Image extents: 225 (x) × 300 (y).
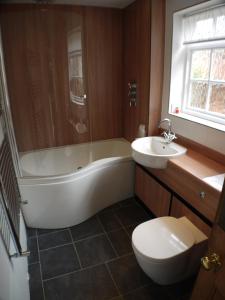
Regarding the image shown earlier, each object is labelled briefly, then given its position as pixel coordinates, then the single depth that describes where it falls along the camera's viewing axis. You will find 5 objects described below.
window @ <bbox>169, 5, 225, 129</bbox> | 1.85
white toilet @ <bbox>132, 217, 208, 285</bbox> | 1.44
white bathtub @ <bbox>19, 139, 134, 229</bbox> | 2.12
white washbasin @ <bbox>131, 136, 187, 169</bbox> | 1.87
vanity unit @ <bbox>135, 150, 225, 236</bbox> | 1.54
